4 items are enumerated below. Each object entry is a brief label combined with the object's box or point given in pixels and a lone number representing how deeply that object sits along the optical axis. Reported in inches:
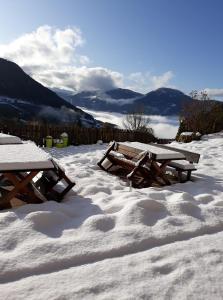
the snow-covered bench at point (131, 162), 166.5
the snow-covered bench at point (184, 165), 180.4
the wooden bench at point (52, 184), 129.9
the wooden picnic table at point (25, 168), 110.1
